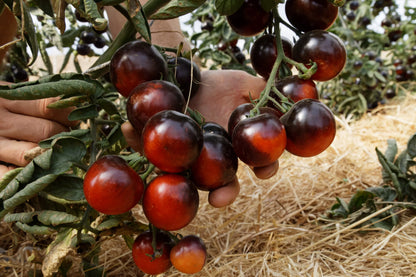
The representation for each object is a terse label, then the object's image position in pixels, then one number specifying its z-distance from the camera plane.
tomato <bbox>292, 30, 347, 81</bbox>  0.72
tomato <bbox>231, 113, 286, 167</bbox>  0.61
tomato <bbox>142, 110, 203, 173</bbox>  0.55
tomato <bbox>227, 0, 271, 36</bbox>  0.80
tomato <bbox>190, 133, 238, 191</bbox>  0.65
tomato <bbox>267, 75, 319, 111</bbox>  0.72
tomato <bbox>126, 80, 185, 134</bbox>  0.61
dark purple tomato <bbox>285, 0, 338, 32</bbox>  0.76
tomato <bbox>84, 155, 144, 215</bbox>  0.59
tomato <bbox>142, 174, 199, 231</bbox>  0.61
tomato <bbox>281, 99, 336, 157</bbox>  0.63
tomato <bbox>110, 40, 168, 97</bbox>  0.65
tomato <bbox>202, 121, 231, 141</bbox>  0.72
